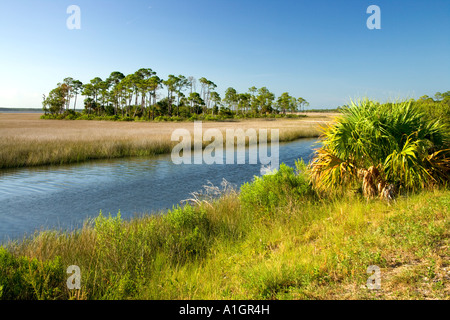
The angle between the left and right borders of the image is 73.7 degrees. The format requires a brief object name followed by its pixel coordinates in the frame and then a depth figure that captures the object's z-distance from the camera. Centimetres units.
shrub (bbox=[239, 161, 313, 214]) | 786
